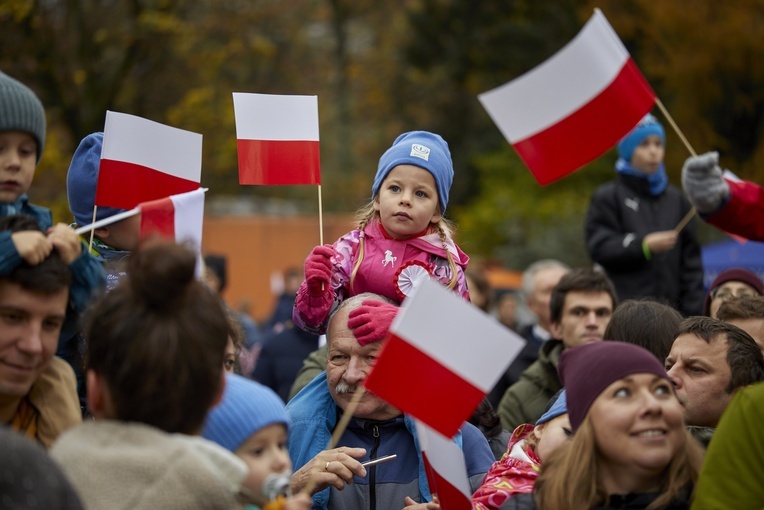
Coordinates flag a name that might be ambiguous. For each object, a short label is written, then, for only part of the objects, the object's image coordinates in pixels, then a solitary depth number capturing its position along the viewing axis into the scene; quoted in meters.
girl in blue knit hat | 10.07
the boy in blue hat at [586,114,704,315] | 16.80
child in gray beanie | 6.71
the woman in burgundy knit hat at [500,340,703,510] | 7.38
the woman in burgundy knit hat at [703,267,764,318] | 13.97
